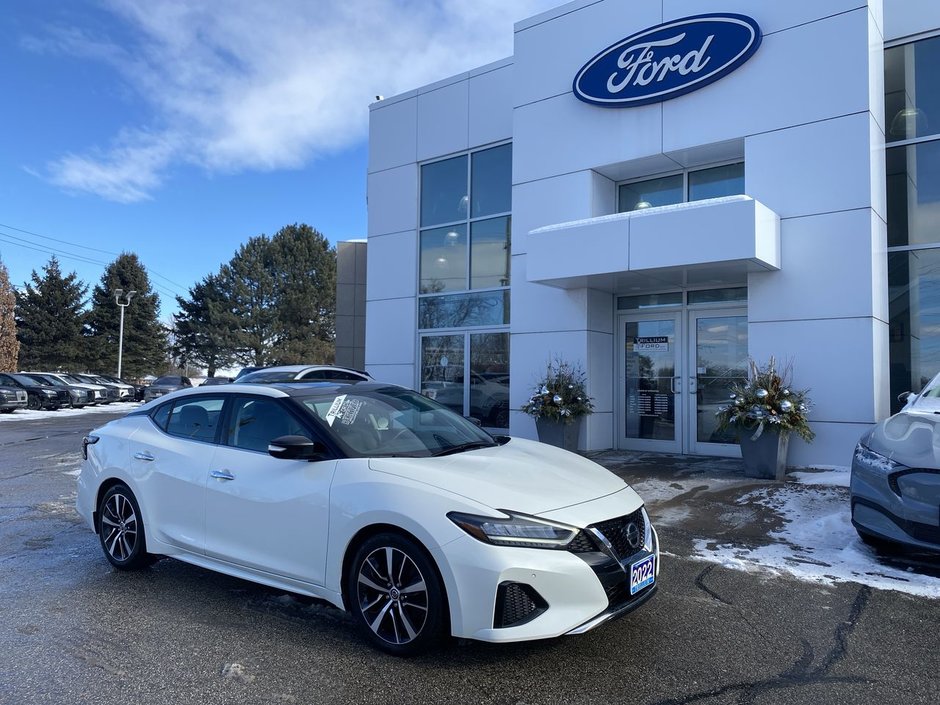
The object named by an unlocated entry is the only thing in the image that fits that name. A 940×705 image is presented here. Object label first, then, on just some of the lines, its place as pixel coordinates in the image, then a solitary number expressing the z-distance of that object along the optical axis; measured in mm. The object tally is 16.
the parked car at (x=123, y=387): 33625
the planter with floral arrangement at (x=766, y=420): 8117
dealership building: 8680
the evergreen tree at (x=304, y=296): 47688
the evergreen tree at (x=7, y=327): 35188
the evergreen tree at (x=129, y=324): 50062
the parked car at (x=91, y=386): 29178
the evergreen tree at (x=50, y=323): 47125
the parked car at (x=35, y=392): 25219
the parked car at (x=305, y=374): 9875
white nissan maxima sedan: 3246
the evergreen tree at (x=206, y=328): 47719
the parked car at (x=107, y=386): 31525
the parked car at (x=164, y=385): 28156
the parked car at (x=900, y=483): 4527
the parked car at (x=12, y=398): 23391
